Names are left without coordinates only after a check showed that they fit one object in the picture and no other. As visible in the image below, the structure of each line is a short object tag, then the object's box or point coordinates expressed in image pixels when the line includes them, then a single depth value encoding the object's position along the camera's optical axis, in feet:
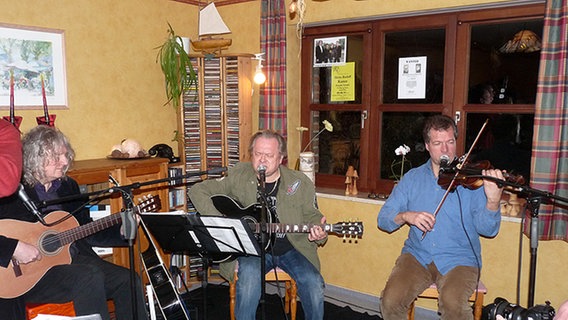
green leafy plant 11.71
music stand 7.25
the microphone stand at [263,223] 7.23
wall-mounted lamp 11.73
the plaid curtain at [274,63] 11.53
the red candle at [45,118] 9.48
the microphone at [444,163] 7.65
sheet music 7.19
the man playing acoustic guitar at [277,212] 8.58
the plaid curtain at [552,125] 8.28
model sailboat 12.09
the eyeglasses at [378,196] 10.87
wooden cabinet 9.50
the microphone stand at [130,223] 6.60
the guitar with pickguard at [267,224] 8.18
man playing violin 7.90
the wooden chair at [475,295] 8.09
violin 7.07
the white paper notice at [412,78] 10.62
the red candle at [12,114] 8.93
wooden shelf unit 11.94
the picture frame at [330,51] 11.64
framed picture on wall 9.38
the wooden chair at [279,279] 9.02
